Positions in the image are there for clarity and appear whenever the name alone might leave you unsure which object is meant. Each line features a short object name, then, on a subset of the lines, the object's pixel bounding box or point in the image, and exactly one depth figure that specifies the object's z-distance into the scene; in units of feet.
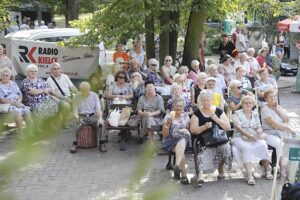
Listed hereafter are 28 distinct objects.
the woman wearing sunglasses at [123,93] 31.24
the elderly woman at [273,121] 24.62
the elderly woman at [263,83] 33.53
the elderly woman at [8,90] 30.14
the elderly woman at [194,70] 36.14
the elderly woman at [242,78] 34.09
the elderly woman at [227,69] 38.11
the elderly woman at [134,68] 36.52
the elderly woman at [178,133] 23.06
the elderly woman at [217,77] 34.19
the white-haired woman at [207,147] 23.03
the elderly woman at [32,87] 30.37
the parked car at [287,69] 62.85
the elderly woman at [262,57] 45.36
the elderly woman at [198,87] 30.75
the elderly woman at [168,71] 36.99
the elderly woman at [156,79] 34.78
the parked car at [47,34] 45.93
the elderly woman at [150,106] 28.53
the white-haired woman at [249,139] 23.52
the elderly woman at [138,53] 40.70
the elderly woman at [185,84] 31.50
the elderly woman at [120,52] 39.35
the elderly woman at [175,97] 28.30
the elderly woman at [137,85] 31.83
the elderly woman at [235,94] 29.91
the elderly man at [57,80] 31.73
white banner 38.99
